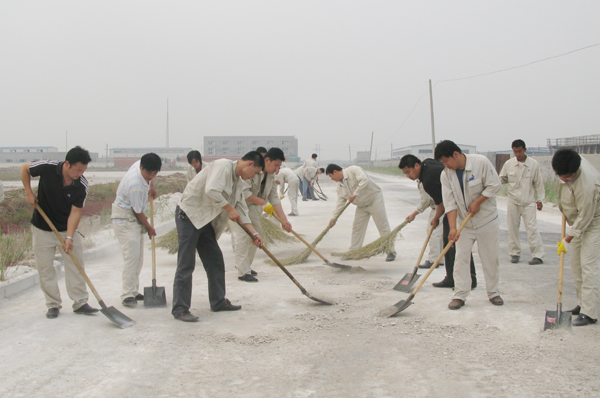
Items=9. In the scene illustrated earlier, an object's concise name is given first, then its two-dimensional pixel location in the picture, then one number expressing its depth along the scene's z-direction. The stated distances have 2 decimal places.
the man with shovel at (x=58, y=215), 4.64
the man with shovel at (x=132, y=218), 5.15
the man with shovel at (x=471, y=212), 4.93
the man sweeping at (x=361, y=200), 7.71
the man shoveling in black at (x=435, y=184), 5.89
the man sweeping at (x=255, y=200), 6.41
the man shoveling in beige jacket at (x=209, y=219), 4.62
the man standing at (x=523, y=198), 7.24
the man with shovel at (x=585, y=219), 4.27
